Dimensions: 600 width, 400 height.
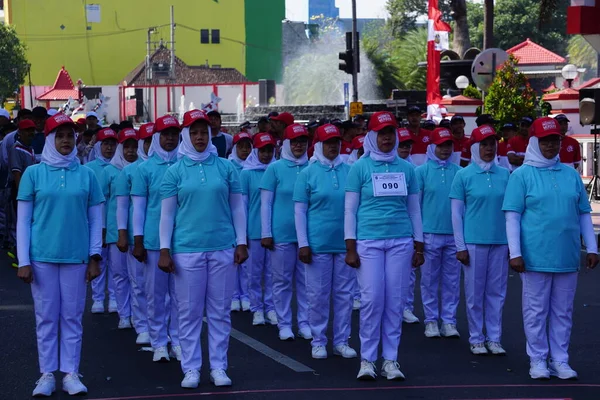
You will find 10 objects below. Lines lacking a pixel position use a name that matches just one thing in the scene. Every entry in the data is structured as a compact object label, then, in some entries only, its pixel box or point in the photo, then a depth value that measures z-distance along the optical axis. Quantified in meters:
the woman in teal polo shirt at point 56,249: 8.85
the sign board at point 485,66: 29.64
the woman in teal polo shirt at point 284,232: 11.53
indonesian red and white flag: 36.97
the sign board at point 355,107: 34.70
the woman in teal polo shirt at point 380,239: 9.41
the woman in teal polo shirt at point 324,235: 10.52
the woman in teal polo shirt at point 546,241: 9.38
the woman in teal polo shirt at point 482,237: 10.67
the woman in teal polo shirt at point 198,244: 9.09
